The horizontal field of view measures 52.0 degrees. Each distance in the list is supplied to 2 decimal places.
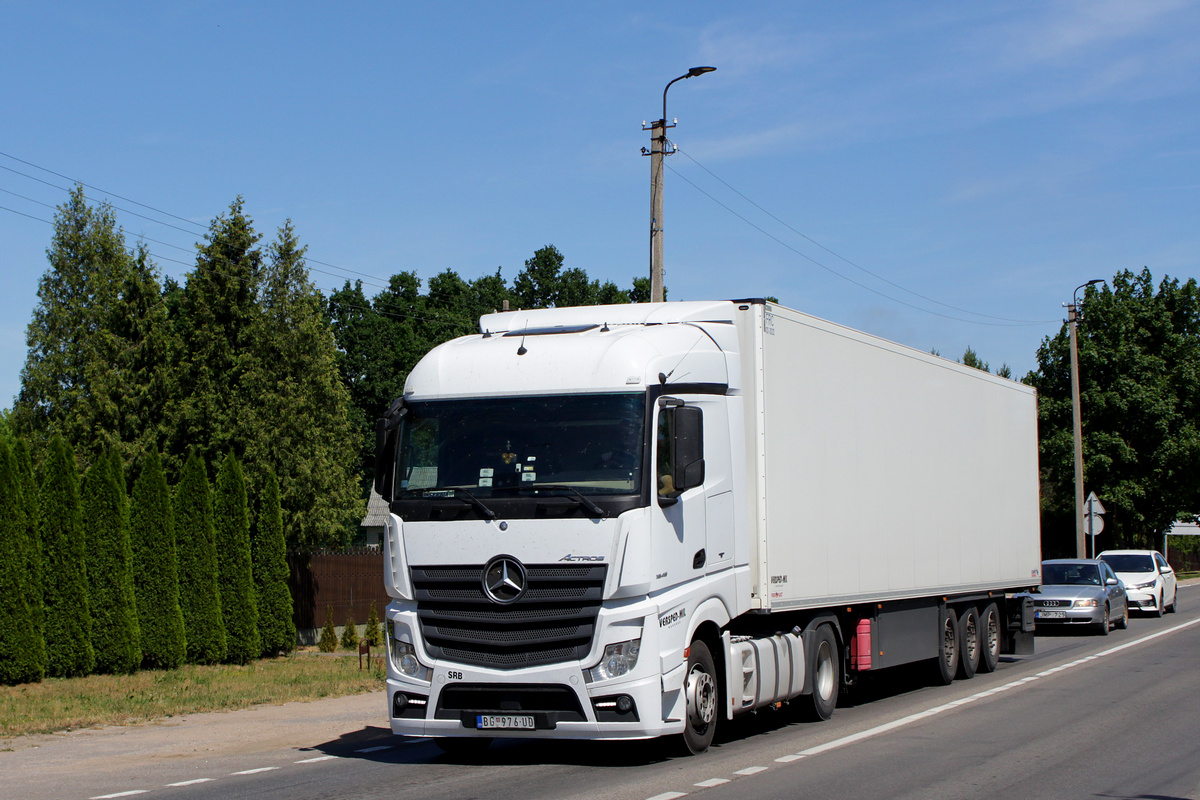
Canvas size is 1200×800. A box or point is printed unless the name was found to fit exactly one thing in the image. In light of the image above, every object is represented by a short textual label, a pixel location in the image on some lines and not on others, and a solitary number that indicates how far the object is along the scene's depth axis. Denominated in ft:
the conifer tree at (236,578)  75.66
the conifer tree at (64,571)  63.16
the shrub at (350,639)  89.51
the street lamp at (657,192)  67.91
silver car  83.10
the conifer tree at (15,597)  59.72
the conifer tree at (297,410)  114.42
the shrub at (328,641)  83.76
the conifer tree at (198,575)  72.74
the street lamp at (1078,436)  137.69
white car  104.06
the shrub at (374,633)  80.57
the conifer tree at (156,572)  69.36
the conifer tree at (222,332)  117.91
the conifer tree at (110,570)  66.03
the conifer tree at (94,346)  133.08
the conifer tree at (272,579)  79.46
